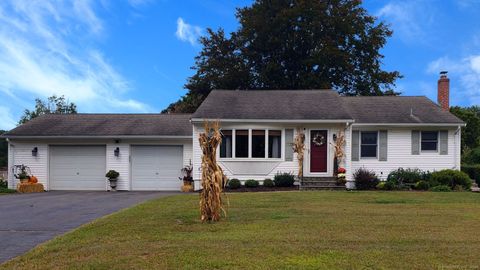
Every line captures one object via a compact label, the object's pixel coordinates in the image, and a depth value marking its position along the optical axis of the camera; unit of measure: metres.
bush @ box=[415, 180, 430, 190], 18.05
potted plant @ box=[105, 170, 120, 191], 19.97
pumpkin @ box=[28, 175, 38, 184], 19.98
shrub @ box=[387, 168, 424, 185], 19.02
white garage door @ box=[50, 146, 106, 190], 20.77
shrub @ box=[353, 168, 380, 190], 18.41
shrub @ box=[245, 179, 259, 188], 18.23
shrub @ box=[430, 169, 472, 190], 18.05
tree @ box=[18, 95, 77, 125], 37.62
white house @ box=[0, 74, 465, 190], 18.75
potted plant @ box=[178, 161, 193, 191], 19.31
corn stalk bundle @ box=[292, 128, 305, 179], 18.44
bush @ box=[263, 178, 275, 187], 18.28
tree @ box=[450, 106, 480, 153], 40.42
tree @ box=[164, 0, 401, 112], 32.04
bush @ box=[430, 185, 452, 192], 17.27
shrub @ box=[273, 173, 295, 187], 18.22
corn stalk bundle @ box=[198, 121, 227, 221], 8.80
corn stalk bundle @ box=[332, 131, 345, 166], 18.50
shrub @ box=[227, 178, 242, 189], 18.16
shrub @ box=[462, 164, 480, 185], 21.62
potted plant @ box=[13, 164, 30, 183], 19.81
